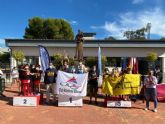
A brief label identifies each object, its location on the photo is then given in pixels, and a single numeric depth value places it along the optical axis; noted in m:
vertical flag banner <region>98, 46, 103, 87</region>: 6.22
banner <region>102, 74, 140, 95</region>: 5.49
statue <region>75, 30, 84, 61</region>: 7.16
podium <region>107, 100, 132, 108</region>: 5.38
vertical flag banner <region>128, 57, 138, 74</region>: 6.48
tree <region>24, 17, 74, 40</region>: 26.23
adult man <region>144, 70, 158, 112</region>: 5.19
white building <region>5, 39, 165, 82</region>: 14.83
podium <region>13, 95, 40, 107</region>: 5.22
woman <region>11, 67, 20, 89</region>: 9.05
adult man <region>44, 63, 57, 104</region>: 5.50
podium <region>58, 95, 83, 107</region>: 5.34
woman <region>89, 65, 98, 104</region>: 5.73
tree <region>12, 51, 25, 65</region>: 14.23
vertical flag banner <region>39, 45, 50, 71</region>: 5.77
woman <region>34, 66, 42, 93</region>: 6.48
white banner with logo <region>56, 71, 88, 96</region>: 5.34
